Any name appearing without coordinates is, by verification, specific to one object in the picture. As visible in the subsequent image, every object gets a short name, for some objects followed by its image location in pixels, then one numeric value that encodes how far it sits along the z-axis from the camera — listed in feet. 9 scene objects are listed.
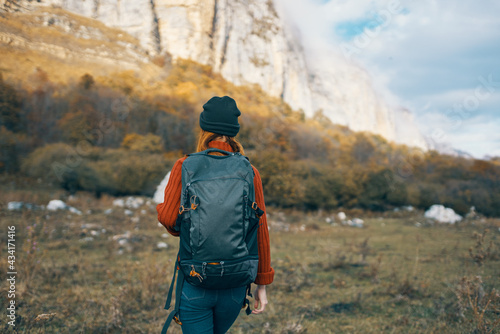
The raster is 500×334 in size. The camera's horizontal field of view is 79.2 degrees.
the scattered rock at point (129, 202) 40.21
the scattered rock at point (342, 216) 44.75
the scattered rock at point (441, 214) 45.21
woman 4.33
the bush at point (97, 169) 46.83
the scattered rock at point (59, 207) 32.21
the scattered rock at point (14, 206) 28.47
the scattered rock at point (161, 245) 22.46
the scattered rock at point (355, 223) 39.37
